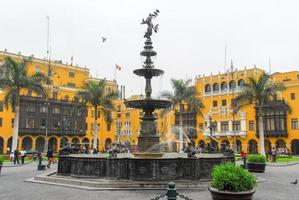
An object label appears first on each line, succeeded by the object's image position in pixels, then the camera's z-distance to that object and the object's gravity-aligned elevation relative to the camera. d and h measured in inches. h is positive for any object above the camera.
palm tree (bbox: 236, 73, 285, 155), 1518.2 +247.9
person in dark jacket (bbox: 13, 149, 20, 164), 1255.2 -43.7
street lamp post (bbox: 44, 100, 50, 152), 2399.1 +289.2
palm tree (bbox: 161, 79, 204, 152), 1883.6 +290.4
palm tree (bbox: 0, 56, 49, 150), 1433.3 +274.8
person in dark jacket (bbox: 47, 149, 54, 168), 1012.5 -33.5
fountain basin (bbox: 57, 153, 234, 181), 530.9 -39.6
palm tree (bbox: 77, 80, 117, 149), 1795.6 +257.9
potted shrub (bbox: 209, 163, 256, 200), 311.0 -38.7
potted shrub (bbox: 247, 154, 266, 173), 820.0 -50.1
